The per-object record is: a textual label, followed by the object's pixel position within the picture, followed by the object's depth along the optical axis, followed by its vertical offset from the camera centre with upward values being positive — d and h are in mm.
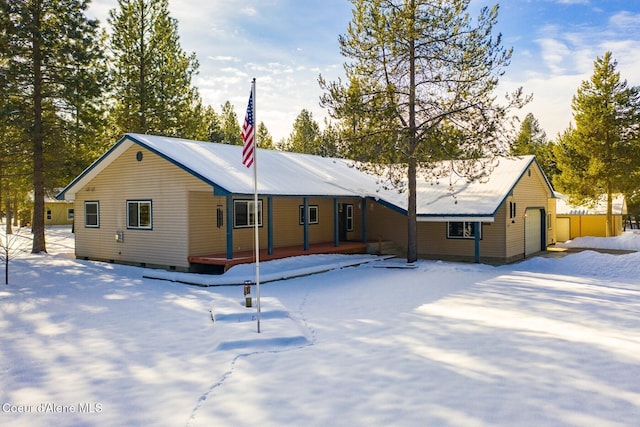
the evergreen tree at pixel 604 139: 27375 +4167
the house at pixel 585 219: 29797 -485
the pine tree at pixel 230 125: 48438 +9734
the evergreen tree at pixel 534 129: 66075 +11881
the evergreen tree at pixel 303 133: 51969 +9040
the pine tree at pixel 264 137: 50562 +8376
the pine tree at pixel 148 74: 28969 +8753
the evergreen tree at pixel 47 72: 19703 +6270
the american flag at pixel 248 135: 8781 +1516
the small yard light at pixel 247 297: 9766 -1716
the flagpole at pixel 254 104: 8695 +2019
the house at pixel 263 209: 15906 +239
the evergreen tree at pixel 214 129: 46844 +8893
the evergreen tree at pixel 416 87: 16359 +4471
